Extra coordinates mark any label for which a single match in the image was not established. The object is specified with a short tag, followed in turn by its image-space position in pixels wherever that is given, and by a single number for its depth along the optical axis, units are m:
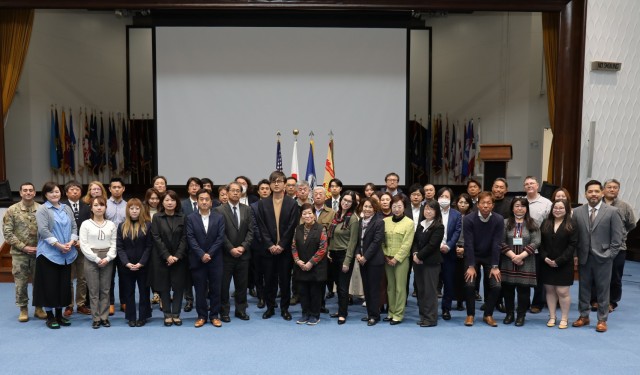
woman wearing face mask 6.30
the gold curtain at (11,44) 9.46
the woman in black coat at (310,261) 6.04
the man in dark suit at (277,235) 6.32
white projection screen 10.88
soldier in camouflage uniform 6.16
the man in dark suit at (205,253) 5.93
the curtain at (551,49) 9.67
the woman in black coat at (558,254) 5.86
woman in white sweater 5.89
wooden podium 9.89
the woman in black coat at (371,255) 6.02
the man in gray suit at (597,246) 5.90
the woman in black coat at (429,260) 5.97
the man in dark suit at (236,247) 6.17
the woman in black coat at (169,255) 5.93
